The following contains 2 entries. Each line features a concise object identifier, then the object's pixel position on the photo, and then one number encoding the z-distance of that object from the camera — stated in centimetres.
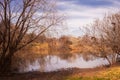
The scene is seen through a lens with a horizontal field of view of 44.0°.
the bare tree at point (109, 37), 1020
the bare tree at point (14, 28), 924
